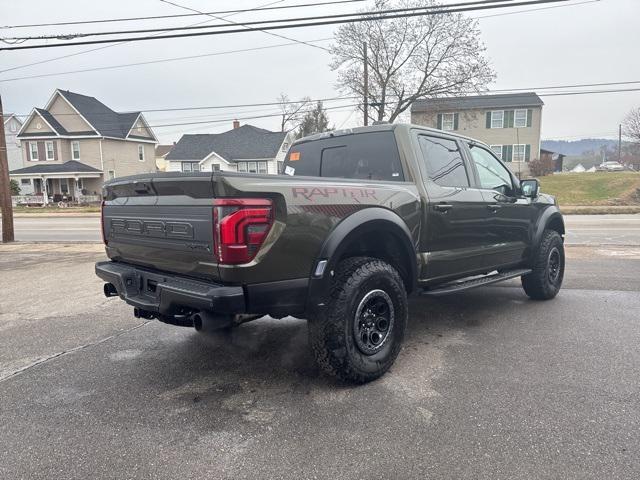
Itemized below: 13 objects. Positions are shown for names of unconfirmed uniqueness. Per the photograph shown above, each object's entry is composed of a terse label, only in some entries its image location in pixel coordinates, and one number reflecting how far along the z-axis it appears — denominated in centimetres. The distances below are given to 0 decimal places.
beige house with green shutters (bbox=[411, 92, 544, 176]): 3684
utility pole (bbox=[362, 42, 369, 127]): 2513
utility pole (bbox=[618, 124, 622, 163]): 7188
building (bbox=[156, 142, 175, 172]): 7580
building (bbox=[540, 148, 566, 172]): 5608
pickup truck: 291
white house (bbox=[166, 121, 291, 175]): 4119
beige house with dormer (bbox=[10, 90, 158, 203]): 3650
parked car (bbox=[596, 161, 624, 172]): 5603
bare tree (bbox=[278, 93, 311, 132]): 5521
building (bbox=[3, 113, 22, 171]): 4734
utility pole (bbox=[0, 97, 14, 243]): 1380
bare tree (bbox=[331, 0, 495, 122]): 2934
